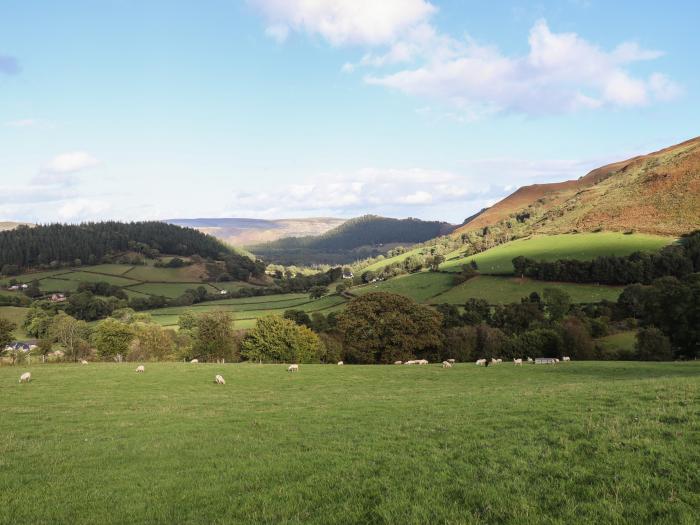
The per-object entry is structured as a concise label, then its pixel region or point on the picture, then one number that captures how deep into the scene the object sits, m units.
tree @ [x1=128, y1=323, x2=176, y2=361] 85.31
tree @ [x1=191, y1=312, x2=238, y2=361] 80.50
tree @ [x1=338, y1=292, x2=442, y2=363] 75.19
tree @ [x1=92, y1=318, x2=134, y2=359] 80.62
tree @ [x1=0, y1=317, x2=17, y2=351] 65.19
